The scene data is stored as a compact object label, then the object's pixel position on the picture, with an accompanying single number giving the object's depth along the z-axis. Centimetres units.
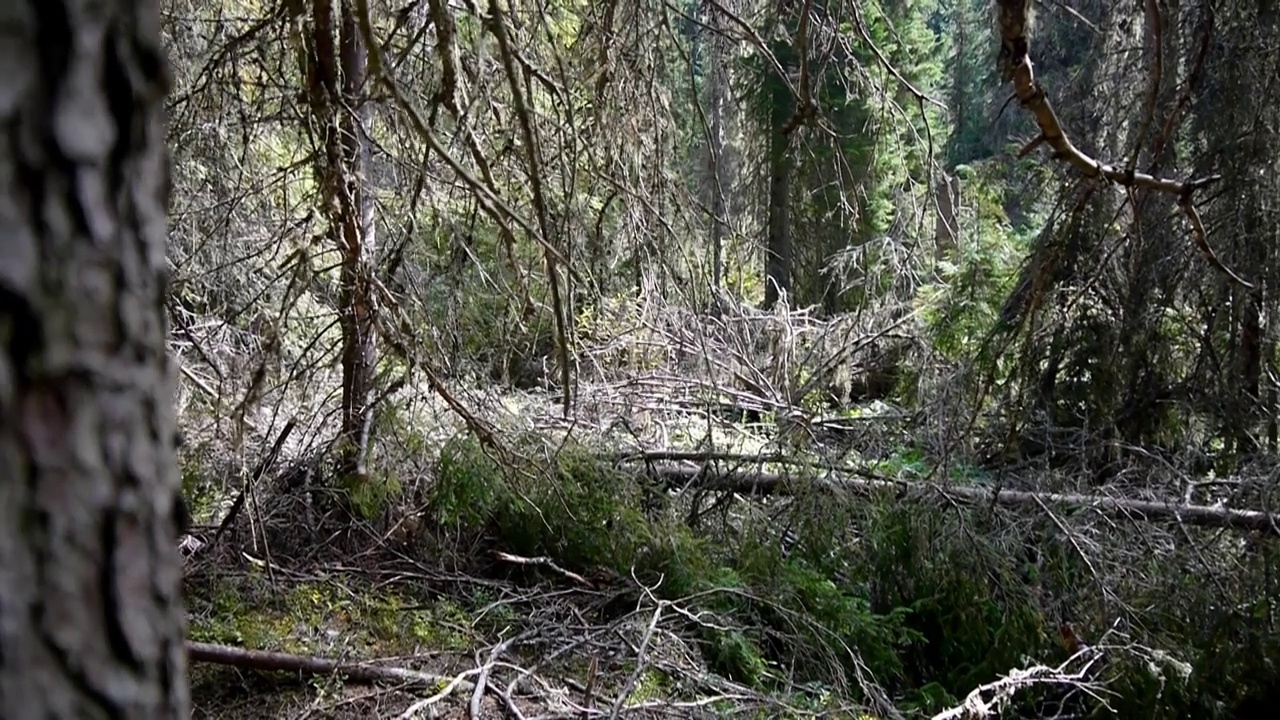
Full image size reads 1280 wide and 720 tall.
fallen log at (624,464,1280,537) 440
